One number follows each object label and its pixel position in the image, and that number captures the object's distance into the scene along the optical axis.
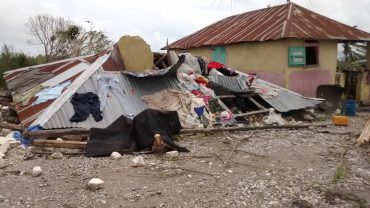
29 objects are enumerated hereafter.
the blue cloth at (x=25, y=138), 8.58
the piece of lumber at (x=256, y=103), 12.24
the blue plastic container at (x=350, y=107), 13.59
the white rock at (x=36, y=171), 6.38
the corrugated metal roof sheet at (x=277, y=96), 12.59
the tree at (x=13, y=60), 22.44
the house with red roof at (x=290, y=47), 15.14
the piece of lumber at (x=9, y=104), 11.15
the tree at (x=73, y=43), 25.69
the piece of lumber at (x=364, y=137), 8.66
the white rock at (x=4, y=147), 7.87
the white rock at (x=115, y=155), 7.45
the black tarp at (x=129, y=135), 7.88
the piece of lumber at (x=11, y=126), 9.73
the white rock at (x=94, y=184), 5.71
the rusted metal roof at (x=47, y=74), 11.33
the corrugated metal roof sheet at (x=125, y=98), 9.32
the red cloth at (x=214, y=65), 13.61
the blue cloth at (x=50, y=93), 10.34
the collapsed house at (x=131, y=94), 8.99
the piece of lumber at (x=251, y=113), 11.41
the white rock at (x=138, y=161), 7.00
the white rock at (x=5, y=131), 9.80
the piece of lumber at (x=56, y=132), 8.59
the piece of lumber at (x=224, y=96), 12.11
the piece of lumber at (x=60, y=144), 8.09
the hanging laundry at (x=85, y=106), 9.51
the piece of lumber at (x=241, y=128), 9.75
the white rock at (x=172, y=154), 7.62
